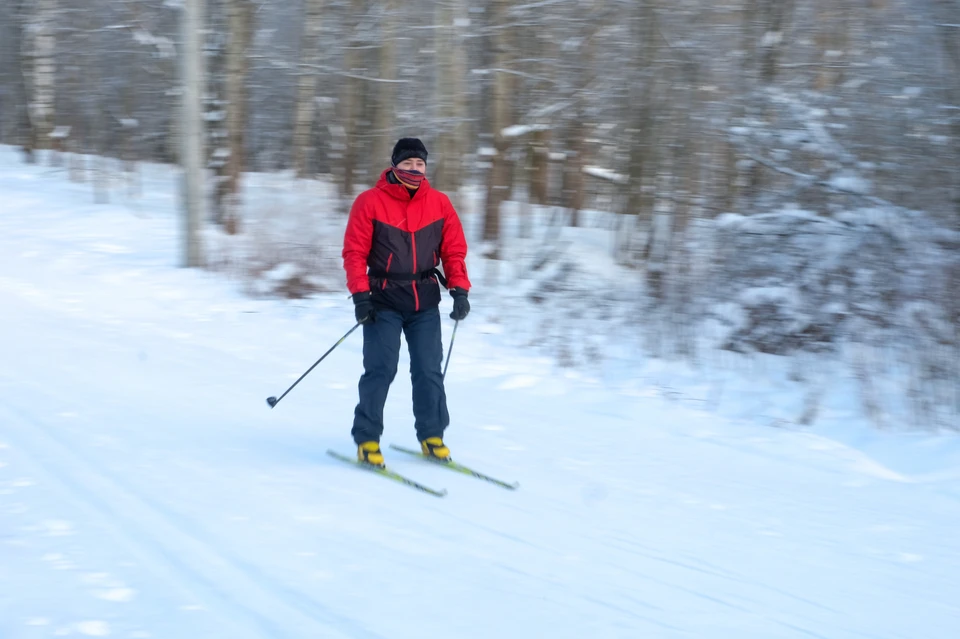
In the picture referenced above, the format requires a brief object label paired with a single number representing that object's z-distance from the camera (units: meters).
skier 5.25
